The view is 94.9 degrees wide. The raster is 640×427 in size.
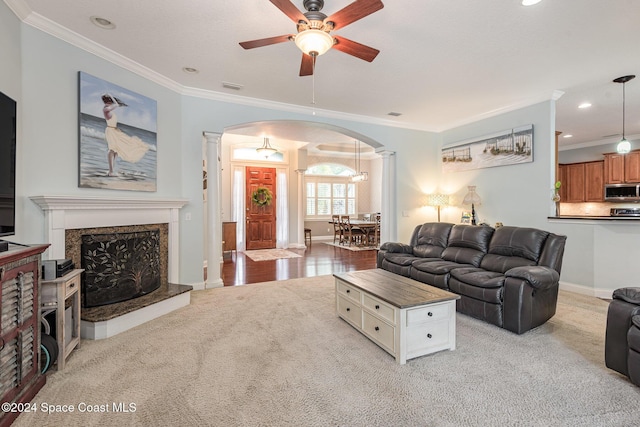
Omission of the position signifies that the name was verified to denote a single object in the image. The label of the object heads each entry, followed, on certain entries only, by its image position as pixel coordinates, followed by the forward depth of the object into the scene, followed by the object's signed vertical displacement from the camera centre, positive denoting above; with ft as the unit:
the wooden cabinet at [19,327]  5.55 -2.39
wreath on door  28.81 +1.39
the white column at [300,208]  30.22 +0.23
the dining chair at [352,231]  29.12 -2.10
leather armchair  6.38 -2.80
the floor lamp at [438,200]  19.99 +0.70
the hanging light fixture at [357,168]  31.81 +5.22
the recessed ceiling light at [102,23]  8.96 +5.83
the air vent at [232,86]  13.78 +5.93
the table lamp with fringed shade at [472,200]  17.95 +0.64
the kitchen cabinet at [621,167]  22.44 +3.38
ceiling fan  6.53 +4.52
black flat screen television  6.74 +1.07
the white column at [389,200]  20.04 +0.70
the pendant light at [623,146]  15.32 +3.42
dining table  28.73 -1.56
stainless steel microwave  22.20 +1.39
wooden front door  29.01 -0.38
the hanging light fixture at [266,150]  26.11 +5.45
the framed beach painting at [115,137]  10.22 +2.78
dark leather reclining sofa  9.40 -2.30
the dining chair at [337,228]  30.69 -1.95
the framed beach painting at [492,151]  15.64 +3.57
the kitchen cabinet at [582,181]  24.53 +2.52
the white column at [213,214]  14.96 -0.20
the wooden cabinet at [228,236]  23.24 -2.08
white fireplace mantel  9.00 -0.16
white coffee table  7.72 -3.00
